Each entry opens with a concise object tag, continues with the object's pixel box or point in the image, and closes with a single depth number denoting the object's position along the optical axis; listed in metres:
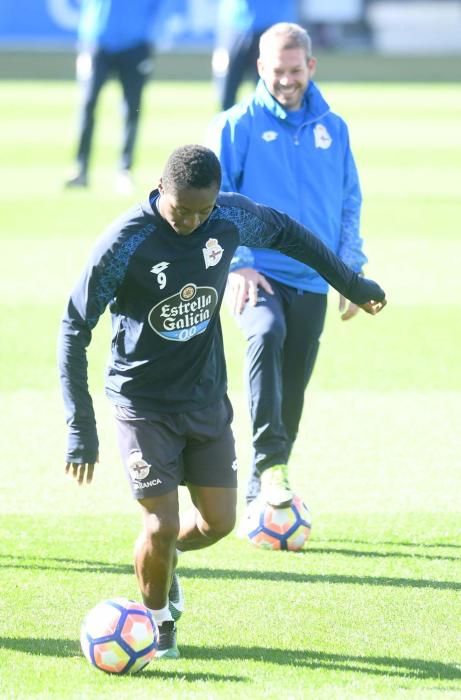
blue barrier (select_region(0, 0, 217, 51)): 73.50
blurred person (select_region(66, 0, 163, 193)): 37.41
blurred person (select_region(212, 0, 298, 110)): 40.16
